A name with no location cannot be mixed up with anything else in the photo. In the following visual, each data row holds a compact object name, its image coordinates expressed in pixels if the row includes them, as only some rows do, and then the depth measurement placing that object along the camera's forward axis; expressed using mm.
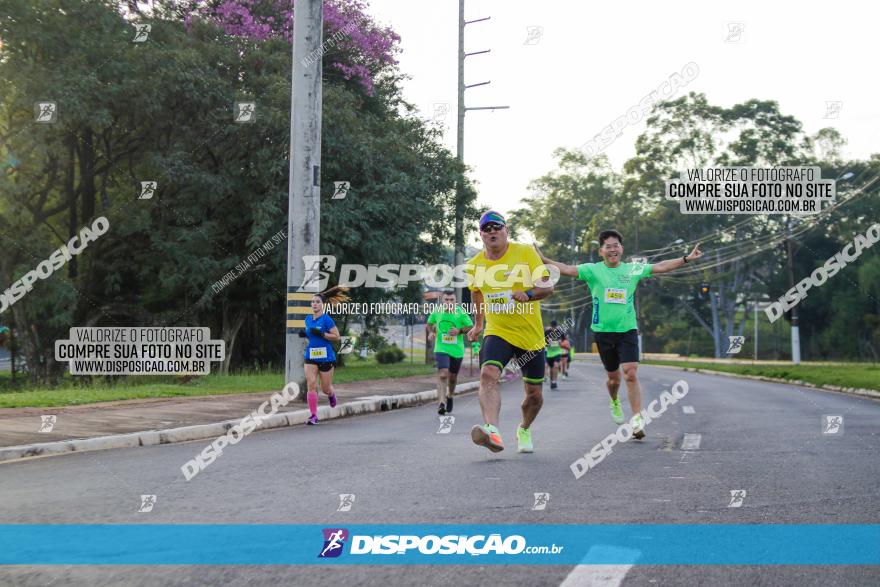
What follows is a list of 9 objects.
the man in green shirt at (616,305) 10641
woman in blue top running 13359
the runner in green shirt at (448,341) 14375
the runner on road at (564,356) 29562
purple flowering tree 27828
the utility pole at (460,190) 33969
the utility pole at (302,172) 16281
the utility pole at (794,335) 41312
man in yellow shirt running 8164
